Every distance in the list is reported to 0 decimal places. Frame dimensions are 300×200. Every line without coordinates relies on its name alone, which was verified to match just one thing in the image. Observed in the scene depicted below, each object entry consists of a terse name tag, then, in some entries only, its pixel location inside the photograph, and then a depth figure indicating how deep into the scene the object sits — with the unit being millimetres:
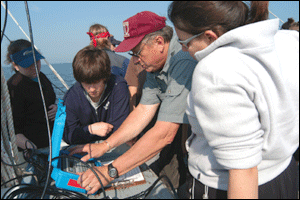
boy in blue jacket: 1501
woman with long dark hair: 505
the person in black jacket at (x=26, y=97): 1707
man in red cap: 994
